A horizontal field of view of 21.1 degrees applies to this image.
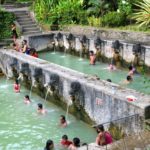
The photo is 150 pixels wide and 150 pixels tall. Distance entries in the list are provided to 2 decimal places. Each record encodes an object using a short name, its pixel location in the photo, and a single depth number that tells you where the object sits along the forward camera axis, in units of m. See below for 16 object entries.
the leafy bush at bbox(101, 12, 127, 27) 22.16
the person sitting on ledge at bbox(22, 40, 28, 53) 20.17
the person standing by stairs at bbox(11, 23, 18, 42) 23.28
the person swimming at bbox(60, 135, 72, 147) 10.92
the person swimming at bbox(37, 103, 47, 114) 13.73
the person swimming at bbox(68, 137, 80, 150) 10.40
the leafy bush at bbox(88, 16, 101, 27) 22.52
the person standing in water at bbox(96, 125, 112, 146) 9.70
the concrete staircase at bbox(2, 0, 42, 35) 24.61
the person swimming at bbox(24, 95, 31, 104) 14.92
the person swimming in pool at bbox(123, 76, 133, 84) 15.70
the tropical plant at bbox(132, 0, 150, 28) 19.12
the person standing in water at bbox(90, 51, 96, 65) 19.43
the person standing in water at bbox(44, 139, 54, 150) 10.36
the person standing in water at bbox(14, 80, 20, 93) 16.47
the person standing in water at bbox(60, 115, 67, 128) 12.51
